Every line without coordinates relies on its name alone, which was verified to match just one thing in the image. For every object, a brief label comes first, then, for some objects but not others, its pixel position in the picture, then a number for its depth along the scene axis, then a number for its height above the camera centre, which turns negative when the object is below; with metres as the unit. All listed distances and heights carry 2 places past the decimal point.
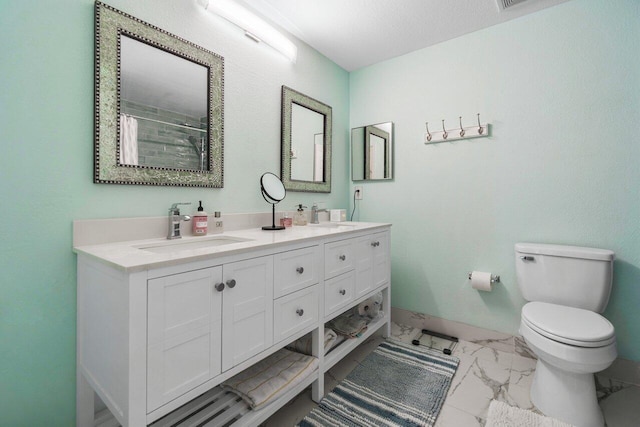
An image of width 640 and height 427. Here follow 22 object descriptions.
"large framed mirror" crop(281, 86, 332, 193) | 2.09 +0.55
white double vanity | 0.86 -0.37
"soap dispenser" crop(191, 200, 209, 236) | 1.48 -0.05
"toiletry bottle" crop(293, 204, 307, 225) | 2.11 -0.03
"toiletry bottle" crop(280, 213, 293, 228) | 1.94 -0.05
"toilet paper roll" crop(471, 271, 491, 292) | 2.02 -0.47
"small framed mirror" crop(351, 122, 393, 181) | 2.54 +0.55
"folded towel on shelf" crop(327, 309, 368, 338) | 1.89 -0.75
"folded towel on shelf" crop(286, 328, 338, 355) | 1.60 -0.74
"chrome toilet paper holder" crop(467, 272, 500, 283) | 2.06 -0.46
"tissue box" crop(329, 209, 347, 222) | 2.39 -0.01
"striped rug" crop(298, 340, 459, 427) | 1.40 -0.98
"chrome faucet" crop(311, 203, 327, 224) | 2.28 -0.01
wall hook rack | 2.09 +0.60
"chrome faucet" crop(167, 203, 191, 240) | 1.38 -0.04
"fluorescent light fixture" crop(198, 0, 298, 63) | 1.55 +1.11
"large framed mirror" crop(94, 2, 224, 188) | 1.22 +0.51
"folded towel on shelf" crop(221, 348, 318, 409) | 1.27 -0.78
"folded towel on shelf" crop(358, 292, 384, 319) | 2.27 -0.74
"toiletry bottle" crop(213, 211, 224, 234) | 1.58 -0.05
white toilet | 1.30 -0.53
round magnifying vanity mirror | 1.78 +0.15
